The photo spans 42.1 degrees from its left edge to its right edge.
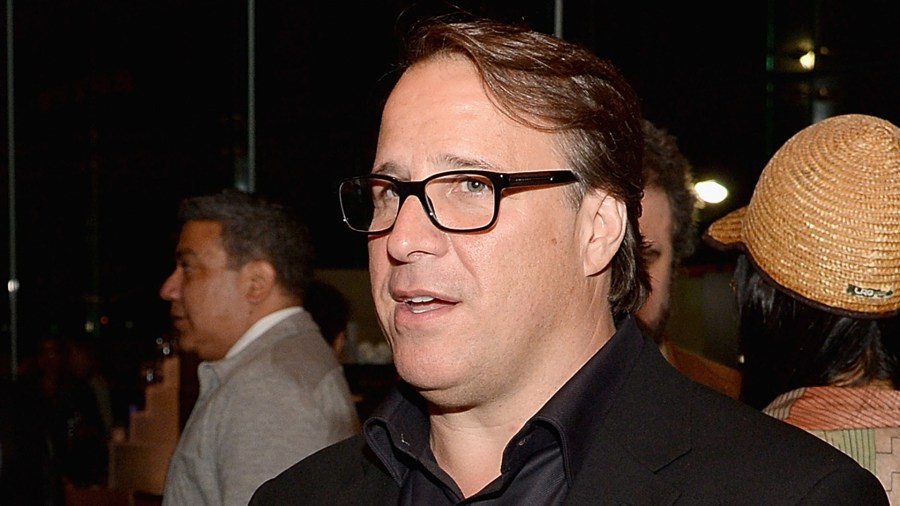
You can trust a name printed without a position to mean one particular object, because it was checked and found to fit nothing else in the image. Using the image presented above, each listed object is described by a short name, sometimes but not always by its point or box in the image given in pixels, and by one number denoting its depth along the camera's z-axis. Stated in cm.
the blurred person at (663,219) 231
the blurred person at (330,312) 432
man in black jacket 135
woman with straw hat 161
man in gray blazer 275
